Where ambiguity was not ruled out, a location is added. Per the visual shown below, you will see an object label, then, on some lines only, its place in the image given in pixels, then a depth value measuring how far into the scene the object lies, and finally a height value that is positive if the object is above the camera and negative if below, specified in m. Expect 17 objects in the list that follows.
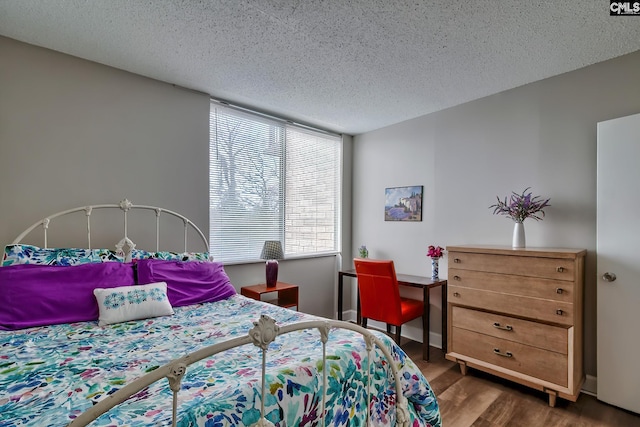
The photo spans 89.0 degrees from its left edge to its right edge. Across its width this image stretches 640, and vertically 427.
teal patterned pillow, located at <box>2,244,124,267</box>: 1.86 -0.27
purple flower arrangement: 2.62 +0.07
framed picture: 3.57 +0.13
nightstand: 3.01 -0.76
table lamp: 3.14 -0.42
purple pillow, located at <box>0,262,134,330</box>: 1.69 -0.45
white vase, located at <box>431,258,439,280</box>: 3.28 -0.54
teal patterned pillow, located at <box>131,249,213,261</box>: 2.33 -0.32
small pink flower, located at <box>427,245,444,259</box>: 3.26 -0.37
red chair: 2.91 -0.77
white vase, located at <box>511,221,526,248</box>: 2.60 -0.16
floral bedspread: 0.95 -0.60
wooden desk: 3.00 -0.74
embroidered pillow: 1.82 -0.53
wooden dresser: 2.18 -0.73
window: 3.14 +0.30
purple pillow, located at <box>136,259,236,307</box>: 2.16 -0.47
